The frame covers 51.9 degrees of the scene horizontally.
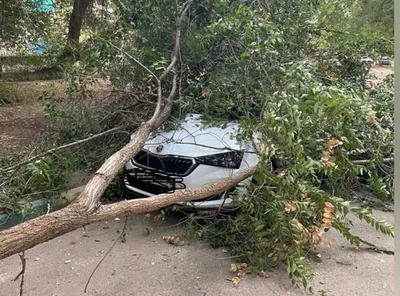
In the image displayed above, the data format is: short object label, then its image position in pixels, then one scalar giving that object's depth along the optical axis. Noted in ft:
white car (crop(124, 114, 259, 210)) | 13.02
